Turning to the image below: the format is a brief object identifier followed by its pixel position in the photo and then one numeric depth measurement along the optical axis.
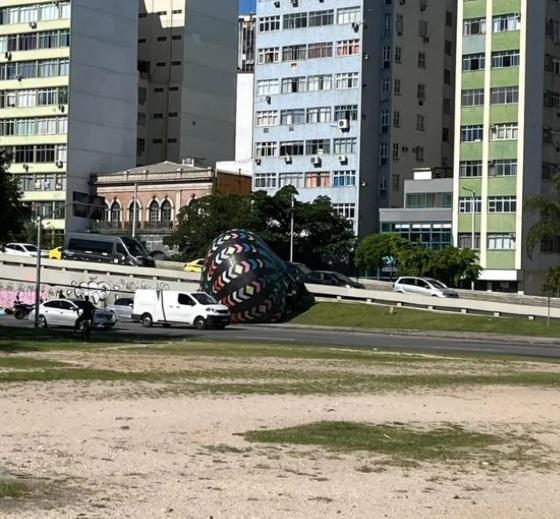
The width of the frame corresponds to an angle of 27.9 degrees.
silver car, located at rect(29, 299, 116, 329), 55.72
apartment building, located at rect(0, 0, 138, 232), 114.62
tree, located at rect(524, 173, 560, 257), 59.07
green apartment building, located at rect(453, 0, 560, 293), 90.56
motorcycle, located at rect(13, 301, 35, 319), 67.88
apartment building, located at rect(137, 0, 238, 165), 126.94
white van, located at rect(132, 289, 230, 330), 56.62
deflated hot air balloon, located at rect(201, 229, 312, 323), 64.50
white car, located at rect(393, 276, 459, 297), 71.38
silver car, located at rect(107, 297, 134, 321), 65.31
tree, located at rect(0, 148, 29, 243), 47.28
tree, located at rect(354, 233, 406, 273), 88.56
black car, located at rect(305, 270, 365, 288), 77.56
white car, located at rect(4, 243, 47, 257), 87.52
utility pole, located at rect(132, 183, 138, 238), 108.62
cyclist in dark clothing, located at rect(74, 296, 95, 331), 44.81
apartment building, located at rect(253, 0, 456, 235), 103.62
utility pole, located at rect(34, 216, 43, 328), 54.39
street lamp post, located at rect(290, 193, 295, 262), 92.44
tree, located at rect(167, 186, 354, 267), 92.75
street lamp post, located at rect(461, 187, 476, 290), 92.38
